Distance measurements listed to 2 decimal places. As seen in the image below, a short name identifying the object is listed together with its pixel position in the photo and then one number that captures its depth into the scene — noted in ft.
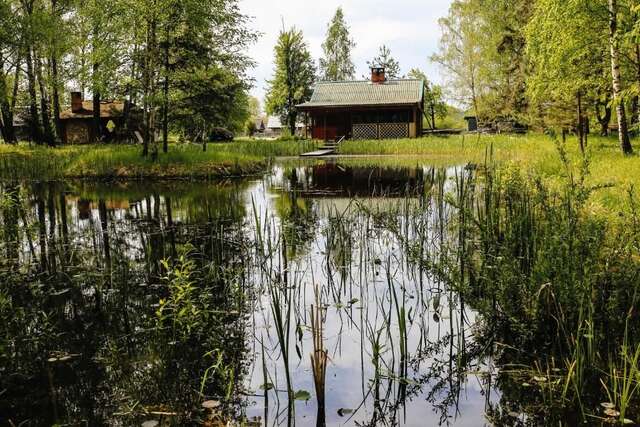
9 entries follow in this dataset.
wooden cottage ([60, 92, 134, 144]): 127.54
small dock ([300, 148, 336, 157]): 94.94
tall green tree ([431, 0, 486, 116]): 130.52
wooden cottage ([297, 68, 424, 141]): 120.37
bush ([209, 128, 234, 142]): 143.02
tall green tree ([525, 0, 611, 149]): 47.52
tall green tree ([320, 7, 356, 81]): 200.44
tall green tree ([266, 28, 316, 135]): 162.61
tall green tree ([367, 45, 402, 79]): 201.26
